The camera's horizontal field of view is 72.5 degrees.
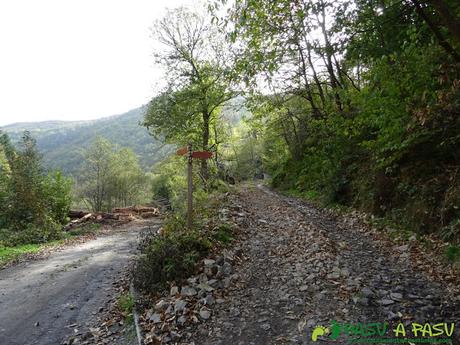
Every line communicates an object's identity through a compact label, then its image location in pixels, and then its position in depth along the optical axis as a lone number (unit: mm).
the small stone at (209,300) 5502
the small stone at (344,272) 5520
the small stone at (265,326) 4547
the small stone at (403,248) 6461
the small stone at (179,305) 5390
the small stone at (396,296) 4534
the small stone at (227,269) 6445
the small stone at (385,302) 4477
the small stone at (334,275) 5512
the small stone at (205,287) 5878
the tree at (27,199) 17375
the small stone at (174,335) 4779
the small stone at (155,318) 5349
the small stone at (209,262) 6619
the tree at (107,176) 39125
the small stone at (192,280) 6168
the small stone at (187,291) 5836
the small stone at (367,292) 4688
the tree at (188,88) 22703
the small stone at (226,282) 6035
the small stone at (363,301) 4555
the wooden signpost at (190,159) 8109
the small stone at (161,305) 5695
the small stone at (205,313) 5147
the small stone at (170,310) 5421
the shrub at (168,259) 6570
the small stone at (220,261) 6761
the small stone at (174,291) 6019
